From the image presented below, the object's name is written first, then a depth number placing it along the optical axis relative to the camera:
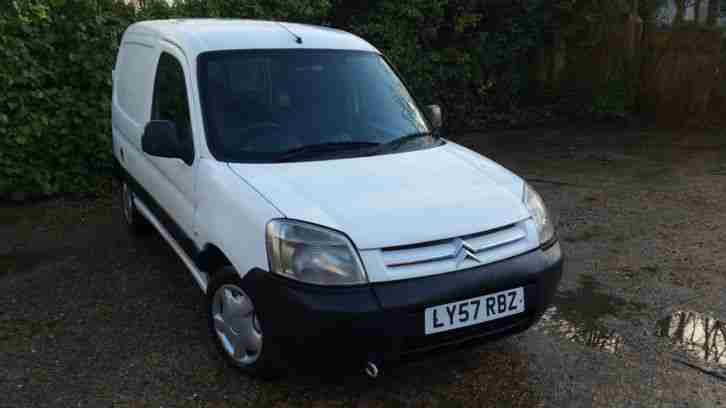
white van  2.74
